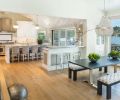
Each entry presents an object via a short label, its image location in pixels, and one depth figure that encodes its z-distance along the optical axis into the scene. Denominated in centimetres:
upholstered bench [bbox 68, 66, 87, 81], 345
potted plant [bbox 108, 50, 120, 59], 362
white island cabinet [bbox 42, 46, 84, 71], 438
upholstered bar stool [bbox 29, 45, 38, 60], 599
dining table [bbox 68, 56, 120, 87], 297
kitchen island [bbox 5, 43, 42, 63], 540
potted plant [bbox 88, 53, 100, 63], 324
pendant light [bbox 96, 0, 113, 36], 309
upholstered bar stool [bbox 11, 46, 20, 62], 553
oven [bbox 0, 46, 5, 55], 704
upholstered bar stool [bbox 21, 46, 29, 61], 575
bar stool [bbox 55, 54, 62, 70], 454
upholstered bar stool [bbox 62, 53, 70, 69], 469
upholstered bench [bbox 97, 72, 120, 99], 251
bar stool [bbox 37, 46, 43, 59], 625
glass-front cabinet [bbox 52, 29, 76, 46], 705
